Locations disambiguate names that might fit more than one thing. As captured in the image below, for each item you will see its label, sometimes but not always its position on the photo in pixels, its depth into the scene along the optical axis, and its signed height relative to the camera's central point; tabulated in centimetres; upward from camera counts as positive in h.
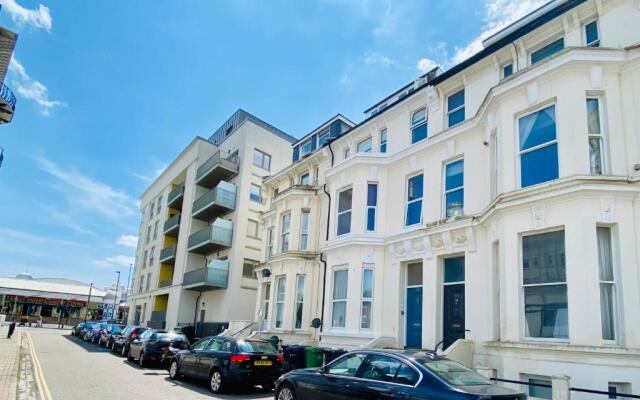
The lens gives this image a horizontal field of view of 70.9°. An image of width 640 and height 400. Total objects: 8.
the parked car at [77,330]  3672 -296
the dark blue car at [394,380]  606 -92
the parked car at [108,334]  2475 -208
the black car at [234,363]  1131 -149
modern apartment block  2972 +524
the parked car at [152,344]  1659 -166
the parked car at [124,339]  2039 -192
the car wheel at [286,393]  843 -159
